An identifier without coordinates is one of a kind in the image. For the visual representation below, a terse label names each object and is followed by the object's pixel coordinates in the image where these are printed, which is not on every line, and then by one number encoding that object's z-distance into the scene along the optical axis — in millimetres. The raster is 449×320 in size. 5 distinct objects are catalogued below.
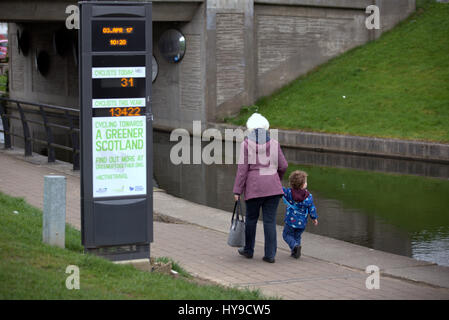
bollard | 14578
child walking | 17422
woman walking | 16734
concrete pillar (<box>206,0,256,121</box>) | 48250
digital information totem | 13773
